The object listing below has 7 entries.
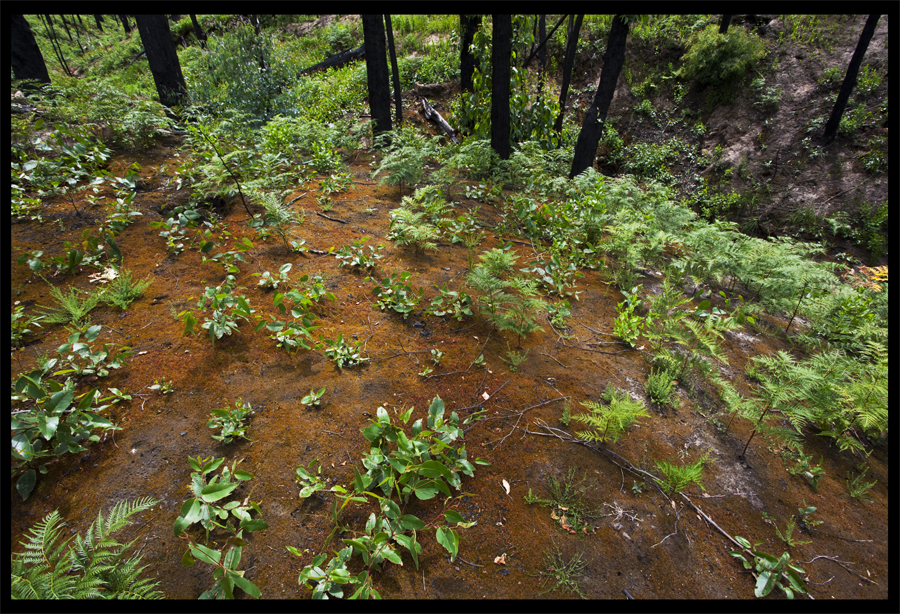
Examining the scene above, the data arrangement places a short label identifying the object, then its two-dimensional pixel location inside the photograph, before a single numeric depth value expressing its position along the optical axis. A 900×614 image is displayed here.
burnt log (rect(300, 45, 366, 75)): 13.27
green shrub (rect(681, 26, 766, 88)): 12.24
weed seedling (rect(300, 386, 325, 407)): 2.36
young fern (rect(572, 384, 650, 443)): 2.27
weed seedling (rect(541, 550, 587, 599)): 1.64
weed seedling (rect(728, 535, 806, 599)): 1.71
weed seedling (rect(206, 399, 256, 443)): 2.11
